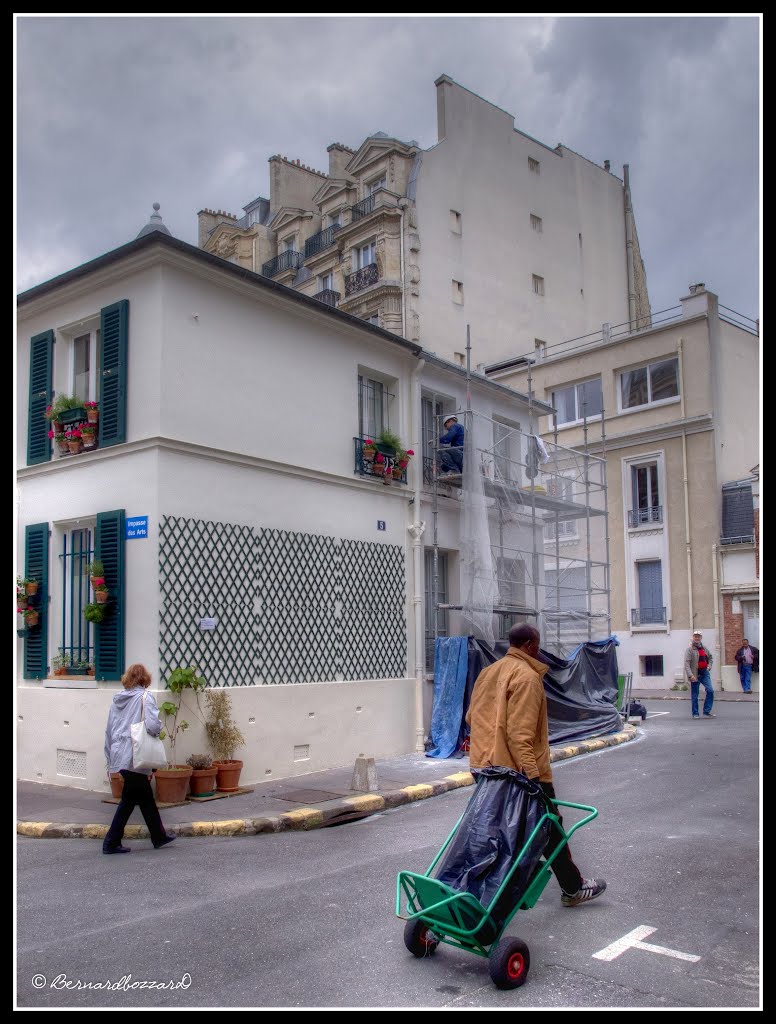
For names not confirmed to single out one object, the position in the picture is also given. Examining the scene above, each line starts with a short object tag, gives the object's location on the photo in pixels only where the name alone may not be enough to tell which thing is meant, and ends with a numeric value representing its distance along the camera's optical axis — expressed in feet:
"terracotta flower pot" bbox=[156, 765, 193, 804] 33.22
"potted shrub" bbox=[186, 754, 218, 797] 34.24
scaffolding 48.97
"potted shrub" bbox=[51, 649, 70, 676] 38.75
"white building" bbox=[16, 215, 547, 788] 36.27
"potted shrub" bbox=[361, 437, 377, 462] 45.80
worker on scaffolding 50.24
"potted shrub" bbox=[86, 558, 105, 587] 36.17
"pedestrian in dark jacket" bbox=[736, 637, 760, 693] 82.94
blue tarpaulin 45.55
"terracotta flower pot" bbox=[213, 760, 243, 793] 35.09
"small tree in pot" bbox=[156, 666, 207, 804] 33.27
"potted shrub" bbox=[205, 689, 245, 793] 35.22
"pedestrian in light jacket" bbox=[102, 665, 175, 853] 27.02
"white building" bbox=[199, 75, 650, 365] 102.99
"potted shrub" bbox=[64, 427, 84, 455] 39.09
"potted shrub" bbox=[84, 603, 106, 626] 35.94
